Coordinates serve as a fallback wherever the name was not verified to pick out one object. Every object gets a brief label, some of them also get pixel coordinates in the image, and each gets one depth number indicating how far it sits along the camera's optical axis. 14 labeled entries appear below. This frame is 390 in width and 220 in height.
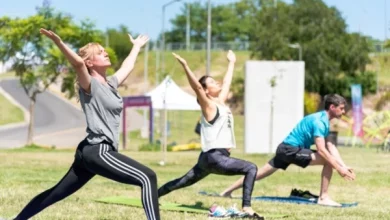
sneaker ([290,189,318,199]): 13.55
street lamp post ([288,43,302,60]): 76.80
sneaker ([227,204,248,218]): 10.27
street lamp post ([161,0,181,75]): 55.97
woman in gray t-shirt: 7.94
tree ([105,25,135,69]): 102.56
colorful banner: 44.22
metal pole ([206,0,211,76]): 39.58
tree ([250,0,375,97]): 82.50
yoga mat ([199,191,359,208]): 12.78
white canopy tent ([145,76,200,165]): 36.25
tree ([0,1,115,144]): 38.16
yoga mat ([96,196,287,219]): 11.00
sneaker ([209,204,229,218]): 10.34
